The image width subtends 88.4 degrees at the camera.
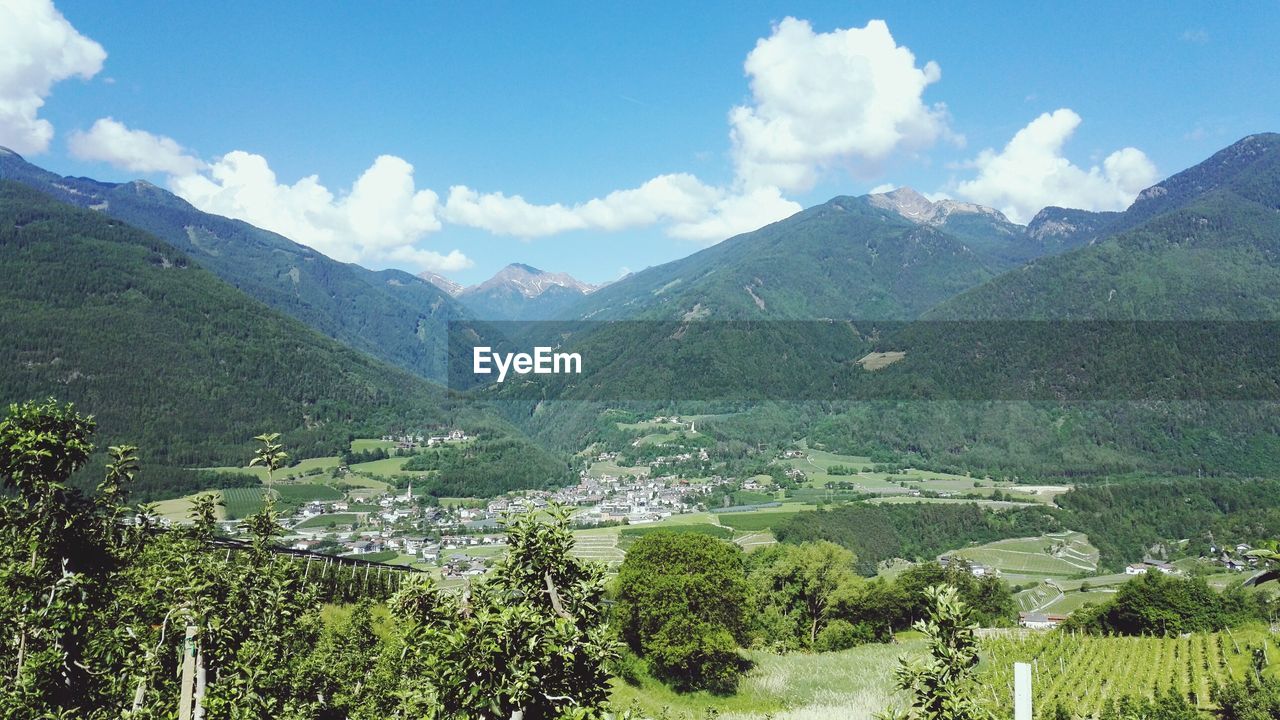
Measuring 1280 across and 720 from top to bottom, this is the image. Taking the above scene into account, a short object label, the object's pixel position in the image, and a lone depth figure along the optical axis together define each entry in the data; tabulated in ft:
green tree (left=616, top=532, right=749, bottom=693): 99.45
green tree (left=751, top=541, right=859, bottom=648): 154.51
